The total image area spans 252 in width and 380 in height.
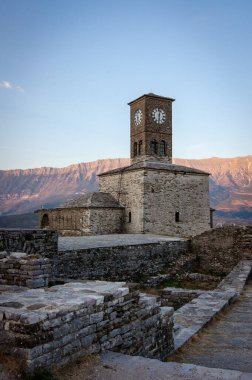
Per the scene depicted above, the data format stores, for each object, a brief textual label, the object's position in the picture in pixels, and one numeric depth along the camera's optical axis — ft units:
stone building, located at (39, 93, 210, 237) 89.45
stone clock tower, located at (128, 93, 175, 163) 104.27
